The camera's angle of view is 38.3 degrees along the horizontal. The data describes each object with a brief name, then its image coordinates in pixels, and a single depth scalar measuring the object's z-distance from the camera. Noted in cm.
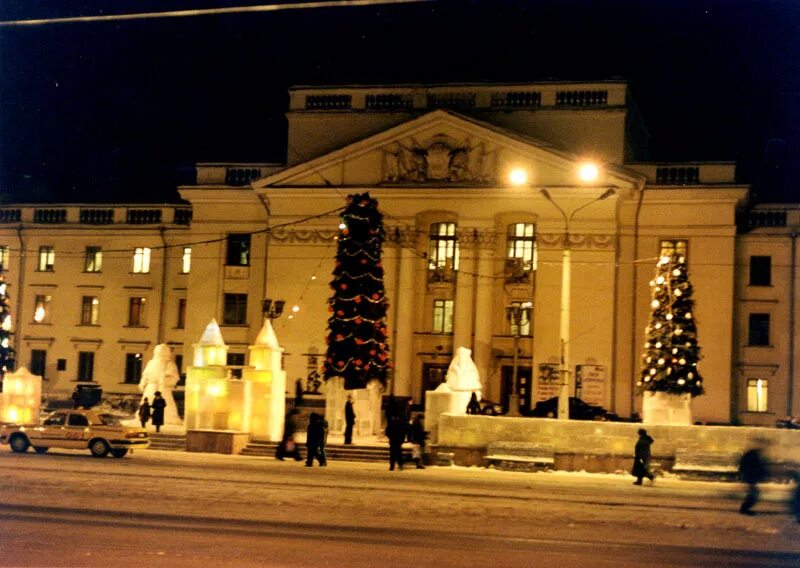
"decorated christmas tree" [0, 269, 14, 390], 5122
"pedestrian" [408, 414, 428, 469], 3359
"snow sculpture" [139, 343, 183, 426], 4662
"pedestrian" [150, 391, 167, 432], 4053
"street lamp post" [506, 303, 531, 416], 5384
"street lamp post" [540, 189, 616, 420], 3369
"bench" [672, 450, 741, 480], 3123
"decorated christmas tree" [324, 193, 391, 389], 4100
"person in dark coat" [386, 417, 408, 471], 3206
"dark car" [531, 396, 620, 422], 4588
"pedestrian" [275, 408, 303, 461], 3459
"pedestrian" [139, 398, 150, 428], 4259
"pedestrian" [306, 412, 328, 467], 3192
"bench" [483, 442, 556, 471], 3228
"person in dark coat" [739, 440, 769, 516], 2203
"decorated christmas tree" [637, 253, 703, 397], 4162
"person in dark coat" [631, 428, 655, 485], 2936
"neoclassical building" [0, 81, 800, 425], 5197
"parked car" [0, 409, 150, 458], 3256
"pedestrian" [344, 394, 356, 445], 3734
